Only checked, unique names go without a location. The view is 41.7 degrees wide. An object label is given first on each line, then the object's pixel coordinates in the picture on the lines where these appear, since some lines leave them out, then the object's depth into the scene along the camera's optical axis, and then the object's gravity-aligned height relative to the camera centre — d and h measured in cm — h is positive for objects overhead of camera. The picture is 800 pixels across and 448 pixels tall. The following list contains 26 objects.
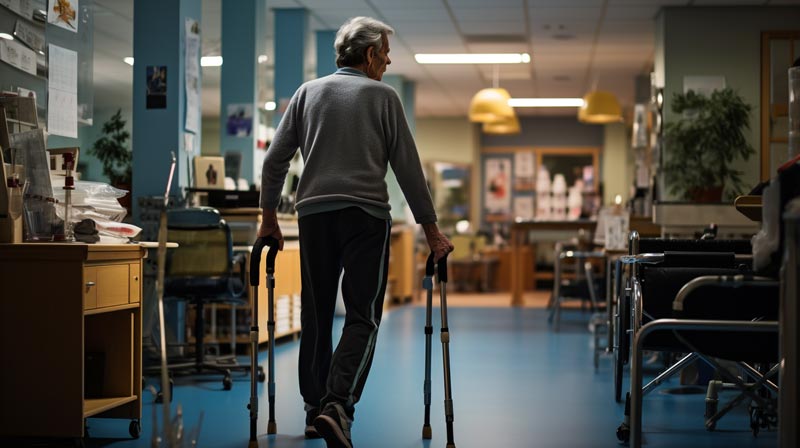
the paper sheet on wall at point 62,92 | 529 +63
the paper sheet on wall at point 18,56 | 477 +74
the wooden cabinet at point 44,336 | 399 -47
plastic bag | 447 +6
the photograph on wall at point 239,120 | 877 +80
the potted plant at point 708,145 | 944 +68
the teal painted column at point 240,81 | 875 +113
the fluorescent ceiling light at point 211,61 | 1181 +179
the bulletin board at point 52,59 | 486 +77
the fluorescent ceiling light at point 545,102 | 1652 +185
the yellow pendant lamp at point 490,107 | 1167 +124
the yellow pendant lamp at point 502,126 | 1420 +126
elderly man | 385 +7
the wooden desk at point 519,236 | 1247 -22
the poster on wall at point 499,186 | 1906 +59
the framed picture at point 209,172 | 742 +31
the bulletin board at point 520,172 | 1892 +84
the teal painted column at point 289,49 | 1014 +162
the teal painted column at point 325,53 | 1148 +180
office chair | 612 -26
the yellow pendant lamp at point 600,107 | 1194 +128
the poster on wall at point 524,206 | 1902 +23
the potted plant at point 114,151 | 738 +45
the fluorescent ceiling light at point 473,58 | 1253 +193
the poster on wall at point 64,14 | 531 +103
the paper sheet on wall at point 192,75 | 728 +99
